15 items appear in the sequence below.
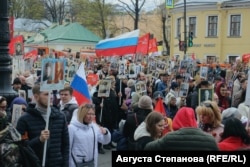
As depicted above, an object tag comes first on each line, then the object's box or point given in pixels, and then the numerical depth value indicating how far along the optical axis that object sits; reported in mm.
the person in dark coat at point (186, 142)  4238
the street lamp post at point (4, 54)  7367
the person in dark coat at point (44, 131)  5395
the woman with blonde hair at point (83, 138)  6012
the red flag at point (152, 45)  21223
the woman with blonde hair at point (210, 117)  5895
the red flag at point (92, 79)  13529
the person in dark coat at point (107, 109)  11070
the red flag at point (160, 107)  8570
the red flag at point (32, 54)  22938
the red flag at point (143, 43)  17734
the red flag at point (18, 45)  17250
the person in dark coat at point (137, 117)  7020
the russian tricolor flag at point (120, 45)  15484
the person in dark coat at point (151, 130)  5609
